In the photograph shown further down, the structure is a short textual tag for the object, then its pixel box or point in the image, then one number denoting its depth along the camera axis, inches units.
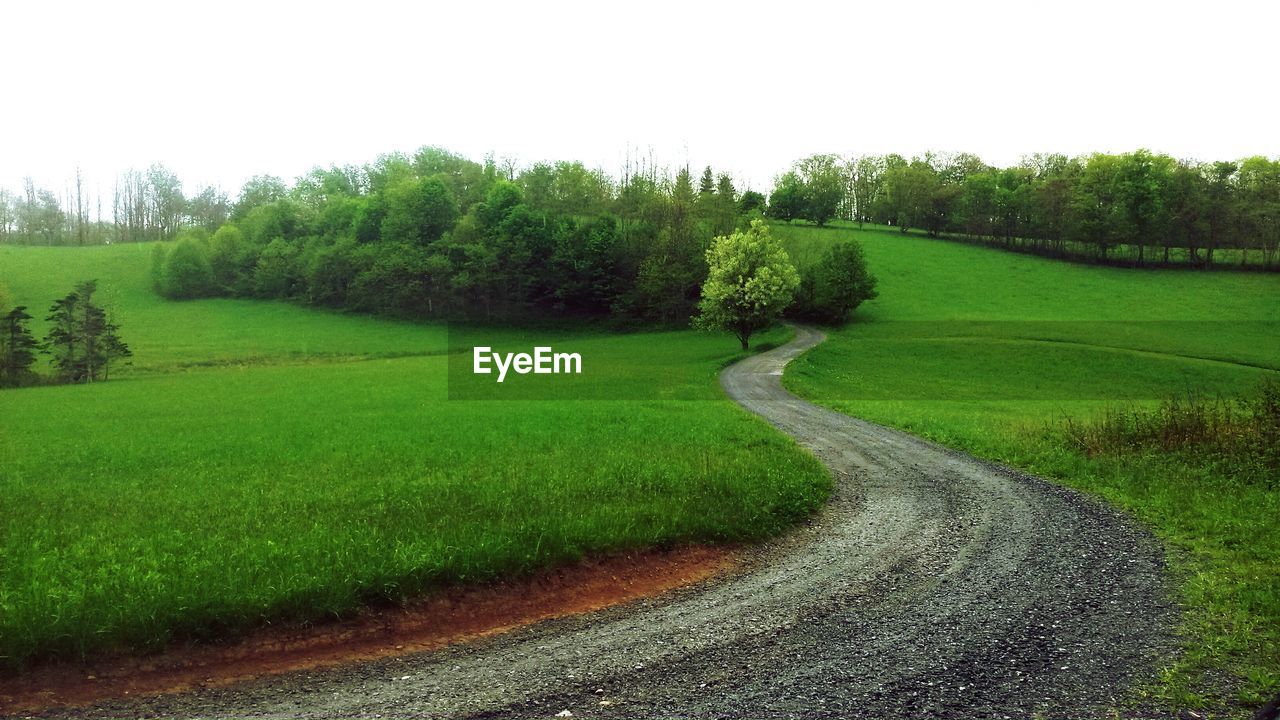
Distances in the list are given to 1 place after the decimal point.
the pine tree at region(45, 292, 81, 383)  1895.9
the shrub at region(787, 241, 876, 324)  2632.9
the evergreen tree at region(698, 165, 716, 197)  3528.5
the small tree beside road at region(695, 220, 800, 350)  2081.7
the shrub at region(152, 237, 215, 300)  3339.1
